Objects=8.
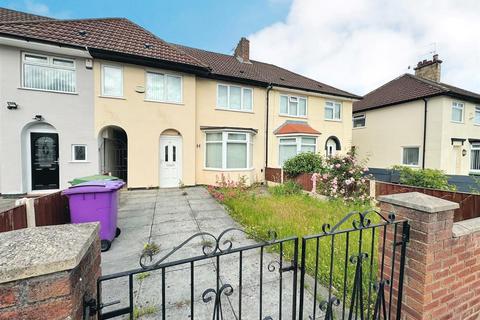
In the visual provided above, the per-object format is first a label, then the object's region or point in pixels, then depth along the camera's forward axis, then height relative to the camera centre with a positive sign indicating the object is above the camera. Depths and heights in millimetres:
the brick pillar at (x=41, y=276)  1001 -602
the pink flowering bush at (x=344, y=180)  7695 -956
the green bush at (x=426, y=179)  6984 -798
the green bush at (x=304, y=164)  9906 -478
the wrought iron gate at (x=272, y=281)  1878 -1772
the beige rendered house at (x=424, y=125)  14266 +2156
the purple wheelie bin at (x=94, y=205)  4102 -1018
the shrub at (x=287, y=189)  8969 -1543
